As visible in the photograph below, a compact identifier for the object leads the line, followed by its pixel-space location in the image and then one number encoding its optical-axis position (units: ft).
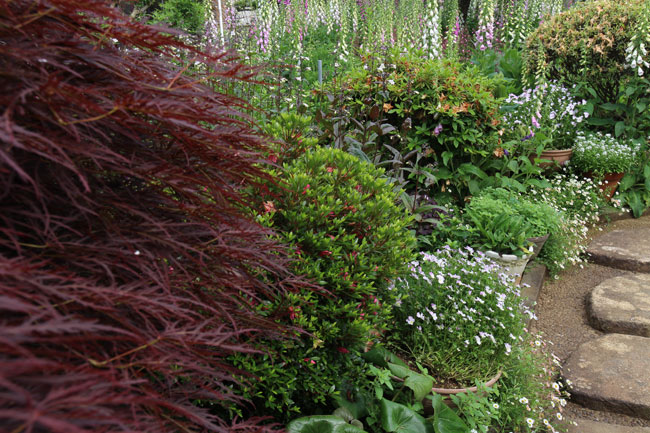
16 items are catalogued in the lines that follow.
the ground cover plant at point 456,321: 8.52
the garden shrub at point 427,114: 13.80
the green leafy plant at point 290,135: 7.38
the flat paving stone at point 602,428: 8.96
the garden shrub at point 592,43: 19.29
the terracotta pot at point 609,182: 18.48
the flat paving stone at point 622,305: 12.05
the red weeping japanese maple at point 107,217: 2.25
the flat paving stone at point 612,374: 9.40
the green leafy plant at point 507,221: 12.57
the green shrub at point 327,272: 6.07
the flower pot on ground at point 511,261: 12.15
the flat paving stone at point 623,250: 15.37
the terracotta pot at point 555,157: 18.08
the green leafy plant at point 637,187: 18.71
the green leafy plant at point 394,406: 6.73
